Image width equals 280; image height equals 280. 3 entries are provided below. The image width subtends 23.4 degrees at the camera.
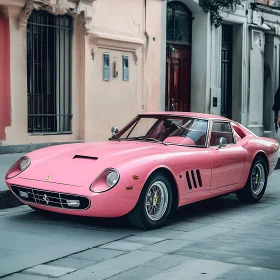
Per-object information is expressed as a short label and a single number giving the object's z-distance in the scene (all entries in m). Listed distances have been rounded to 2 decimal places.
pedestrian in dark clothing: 21.69
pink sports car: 7.09
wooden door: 18.50
